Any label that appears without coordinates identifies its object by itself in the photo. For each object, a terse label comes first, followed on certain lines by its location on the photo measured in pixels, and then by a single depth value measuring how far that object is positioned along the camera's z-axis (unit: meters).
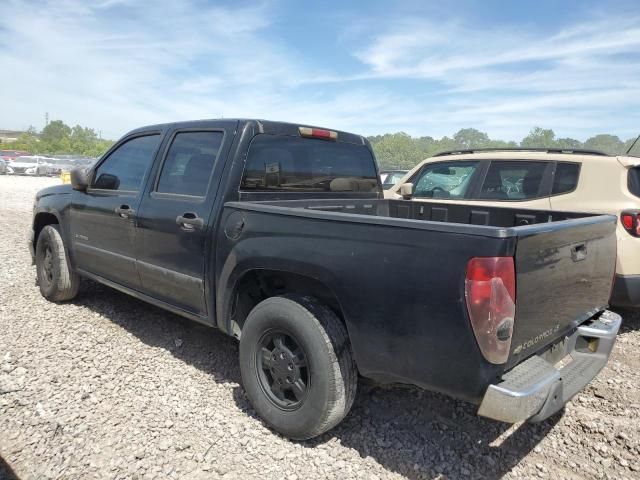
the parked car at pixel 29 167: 31.20
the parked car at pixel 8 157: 33.01
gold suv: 4.11
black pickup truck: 1.95
